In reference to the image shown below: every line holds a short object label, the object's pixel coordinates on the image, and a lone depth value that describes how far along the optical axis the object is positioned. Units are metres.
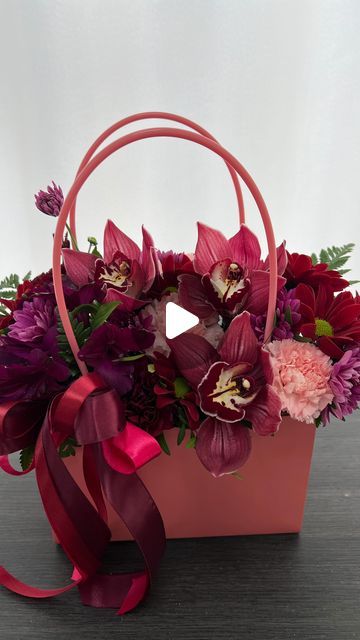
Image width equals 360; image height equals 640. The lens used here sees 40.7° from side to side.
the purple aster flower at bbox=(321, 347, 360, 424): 0.47
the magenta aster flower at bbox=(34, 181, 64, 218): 0.59
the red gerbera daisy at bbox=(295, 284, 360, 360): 0.49
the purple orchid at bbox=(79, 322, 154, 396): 0.47
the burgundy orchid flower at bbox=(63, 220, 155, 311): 0.53
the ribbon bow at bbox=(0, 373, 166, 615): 0.46
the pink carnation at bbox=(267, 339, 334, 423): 0.47
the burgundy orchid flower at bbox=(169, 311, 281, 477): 0.46
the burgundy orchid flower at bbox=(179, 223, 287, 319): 0.50
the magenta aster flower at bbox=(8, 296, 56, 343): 0.48
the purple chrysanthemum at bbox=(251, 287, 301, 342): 0.50
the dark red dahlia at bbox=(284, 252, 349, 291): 0.54
